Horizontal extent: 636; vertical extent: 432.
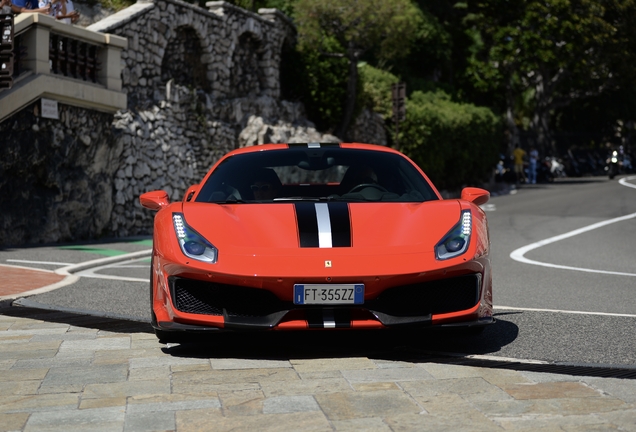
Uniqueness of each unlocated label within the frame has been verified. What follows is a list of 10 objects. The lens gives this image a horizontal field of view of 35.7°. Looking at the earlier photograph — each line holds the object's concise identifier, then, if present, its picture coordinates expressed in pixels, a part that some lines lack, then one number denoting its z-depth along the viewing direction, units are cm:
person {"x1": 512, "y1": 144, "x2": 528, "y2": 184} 3928
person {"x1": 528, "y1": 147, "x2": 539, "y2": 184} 4119
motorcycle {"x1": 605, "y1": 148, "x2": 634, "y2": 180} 4359
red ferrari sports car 555
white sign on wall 1592
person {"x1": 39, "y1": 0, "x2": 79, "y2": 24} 1716
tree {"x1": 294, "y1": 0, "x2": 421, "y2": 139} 2639
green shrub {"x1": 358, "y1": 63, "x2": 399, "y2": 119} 2973
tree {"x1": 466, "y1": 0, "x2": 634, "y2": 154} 4066
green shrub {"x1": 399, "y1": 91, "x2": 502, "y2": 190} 2903
